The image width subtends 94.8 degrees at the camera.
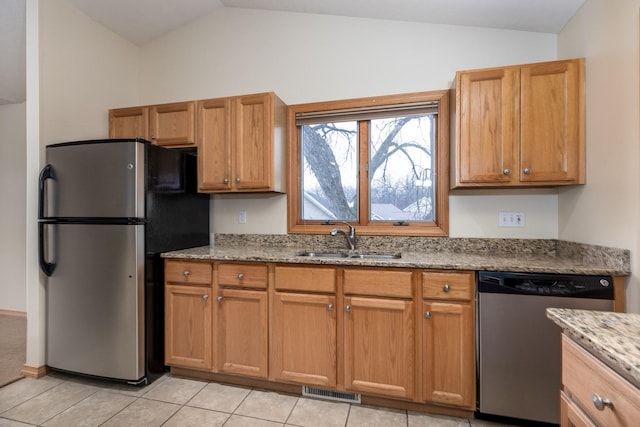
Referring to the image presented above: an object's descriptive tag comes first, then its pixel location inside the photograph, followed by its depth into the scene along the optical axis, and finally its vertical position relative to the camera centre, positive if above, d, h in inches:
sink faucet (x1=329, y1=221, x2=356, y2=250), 92.9 -8.2
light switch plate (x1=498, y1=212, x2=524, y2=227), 84.7 -2.6
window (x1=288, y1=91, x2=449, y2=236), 90.8 +15.3
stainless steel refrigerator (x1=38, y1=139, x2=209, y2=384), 78.7 -11.7
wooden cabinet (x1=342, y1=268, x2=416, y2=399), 69.2 -29.1
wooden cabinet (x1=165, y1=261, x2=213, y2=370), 82.4 -29.3
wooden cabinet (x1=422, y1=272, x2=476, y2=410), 66.2 -29.2
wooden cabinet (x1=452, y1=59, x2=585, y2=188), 70.7 +21.0
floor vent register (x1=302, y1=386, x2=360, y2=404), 74.5 -47.3
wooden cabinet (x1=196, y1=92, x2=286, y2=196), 90.6 +21.6
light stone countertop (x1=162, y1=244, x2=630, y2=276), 62.0 -12.3
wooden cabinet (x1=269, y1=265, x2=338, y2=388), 73.7 -29.4
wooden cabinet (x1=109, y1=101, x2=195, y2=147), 97.7 +30.8
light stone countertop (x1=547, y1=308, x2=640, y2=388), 28.0 -14.2
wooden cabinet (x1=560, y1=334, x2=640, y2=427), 28.1 -20.0
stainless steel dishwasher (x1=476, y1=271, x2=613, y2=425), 61.4 -28.2
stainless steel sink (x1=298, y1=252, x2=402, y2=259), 90.1 -13.7
